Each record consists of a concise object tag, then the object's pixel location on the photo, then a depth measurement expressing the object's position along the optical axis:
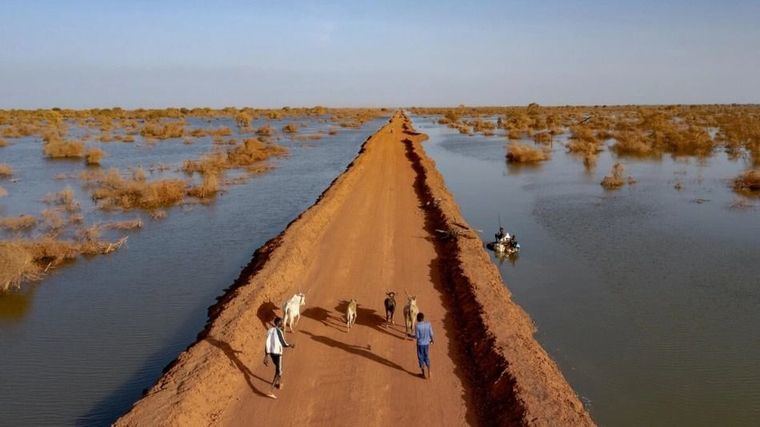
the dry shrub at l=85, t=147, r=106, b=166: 44.97
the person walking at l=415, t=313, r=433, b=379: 9.47
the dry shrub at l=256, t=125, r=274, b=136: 76.00
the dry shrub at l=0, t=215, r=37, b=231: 23.91
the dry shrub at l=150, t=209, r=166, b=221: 26.95
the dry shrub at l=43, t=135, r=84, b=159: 49.25
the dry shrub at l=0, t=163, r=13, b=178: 38.51
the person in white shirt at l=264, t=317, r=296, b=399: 9.34
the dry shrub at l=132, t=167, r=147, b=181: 33.22
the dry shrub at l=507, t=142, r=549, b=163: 45.97
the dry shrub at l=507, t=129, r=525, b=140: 69.05
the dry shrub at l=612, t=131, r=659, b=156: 51.06
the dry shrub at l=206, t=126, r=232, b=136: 74.53
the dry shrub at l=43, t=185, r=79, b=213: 28.25
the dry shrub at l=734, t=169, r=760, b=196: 32.31
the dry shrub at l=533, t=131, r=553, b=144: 63.34
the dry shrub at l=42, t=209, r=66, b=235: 23.72
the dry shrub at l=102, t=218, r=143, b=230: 24.70
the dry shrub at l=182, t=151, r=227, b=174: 40.97
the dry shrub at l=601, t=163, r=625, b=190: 33.94
